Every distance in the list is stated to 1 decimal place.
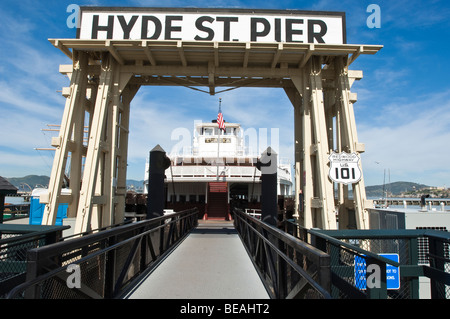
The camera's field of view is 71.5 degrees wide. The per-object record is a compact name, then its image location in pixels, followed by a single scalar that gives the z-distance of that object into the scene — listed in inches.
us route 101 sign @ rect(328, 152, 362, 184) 294.2
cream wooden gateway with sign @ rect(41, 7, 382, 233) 384.2
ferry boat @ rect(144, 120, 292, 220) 914.1
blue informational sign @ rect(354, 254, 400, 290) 136.6
